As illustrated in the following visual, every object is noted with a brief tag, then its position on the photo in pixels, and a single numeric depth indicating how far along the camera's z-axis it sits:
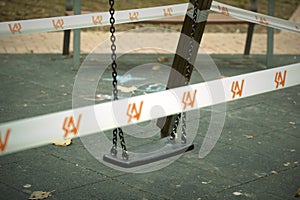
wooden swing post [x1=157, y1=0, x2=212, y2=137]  5.45
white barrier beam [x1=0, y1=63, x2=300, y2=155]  2.99
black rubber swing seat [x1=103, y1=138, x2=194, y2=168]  3.99
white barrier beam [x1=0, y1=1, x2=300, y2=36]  6.32
